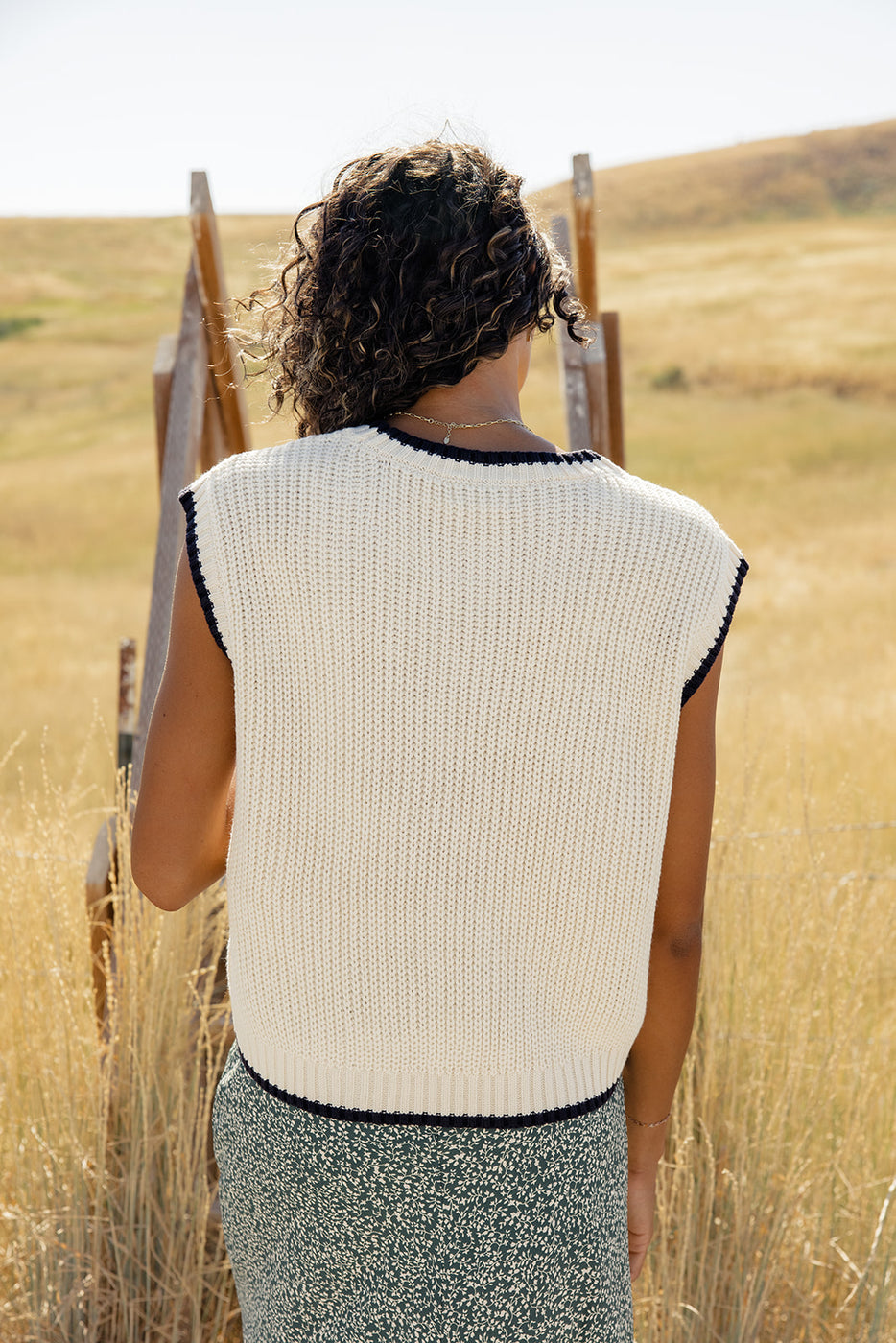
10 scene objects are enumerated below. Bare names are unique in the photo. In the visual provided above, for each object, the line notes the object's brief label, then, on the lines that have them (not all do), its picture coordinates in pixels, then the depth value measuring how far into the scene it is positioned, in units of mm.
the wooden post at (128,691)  3100
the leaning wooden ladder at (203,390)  2484
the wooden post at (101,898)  2234
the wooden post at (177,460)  2465
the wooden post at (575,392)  2594
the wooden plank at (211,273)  2812
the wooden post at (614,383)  2811
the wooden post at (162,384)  2762
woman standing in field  967
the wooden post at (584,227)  2633
